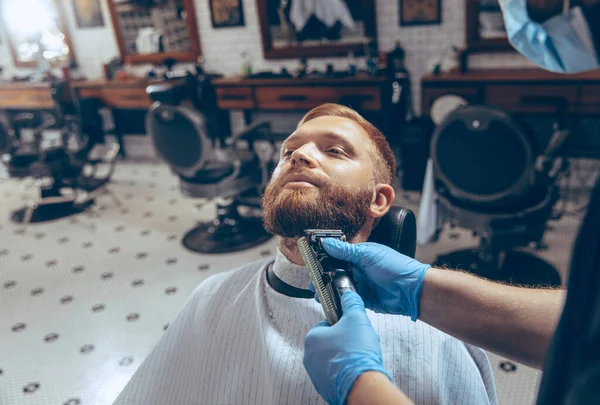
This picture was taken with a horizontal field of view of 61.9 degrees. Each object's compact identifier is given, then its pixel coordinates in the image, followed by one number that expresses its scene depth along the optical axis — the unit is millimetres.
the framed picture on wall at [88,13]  5309
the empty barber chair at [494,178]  2100
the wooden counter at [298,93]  3676
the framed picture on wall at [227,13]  4516
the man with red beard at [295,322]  1108
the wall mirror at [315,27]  4008
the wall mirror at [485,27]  3502
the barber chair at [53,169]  4133
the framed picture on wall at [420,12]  3718
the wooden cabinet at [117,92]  4887
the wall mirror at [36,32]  5617
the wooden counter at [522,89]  2961
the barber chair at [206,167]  3039
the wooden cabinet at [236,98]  4238
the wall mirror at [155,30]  4816
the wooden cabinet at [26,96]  5418
